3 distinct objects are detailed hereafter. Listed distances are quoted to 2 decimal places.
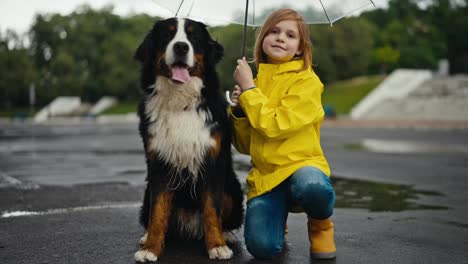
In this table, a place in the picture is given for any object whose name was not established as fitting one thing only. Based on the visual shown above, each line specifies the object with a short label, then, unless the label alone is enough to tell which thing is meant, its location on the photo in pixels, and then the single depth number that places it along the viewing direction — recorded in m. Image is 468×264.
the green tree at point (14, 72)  57.00
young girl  3.46
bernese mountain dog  3.46
